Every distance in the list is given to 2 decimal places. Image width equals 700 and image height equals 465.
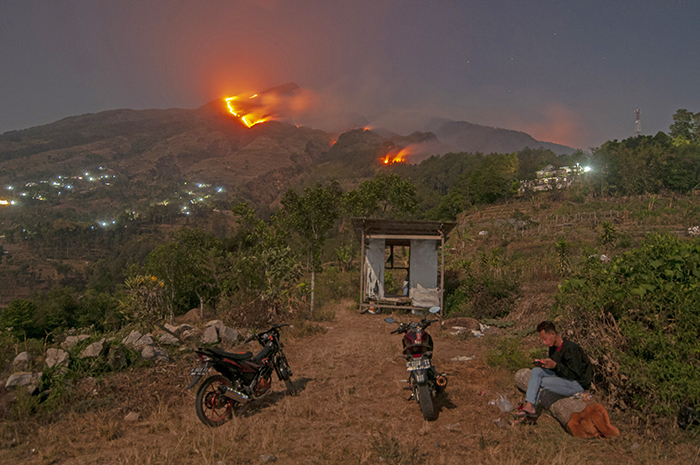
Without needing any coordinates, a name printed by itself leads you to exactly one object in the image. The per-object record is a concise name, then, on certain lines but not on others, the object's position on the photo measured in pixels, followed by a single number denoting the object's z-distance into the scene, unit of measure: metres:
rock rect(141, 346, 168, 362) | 7.24
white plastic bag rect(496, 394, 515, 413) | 5.41
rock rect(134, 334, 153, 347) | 7.50
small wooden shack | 13.97
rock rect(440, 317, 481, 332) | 11.28
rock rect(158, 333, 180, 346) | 8.28
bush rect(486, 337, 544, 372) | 7.05
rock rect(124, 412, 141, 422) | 5.38
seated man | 4.98
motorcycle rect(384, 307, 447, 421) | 5.31
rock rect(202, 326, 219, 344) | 8.90
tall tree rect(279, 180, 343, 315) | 15.52
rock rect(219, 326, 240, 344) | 9.20
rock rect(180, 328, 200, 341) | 9.18
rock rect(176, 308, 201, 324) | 21.36
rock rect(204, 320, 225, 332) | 9.44
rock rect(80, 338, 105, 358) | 6.71
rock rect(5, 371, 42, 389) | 5.84
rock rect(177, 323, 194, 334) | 9.64
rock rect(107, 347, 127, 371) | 6.77
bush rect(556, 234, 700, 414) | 4.48
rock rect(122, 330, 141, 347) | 7.48
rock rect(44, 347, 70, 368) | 6.34
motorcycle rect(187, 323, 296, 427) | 5.08
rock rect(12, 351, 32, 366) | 6.79
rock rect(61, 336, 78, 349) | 7.09
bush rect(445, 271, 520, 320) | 12.14
